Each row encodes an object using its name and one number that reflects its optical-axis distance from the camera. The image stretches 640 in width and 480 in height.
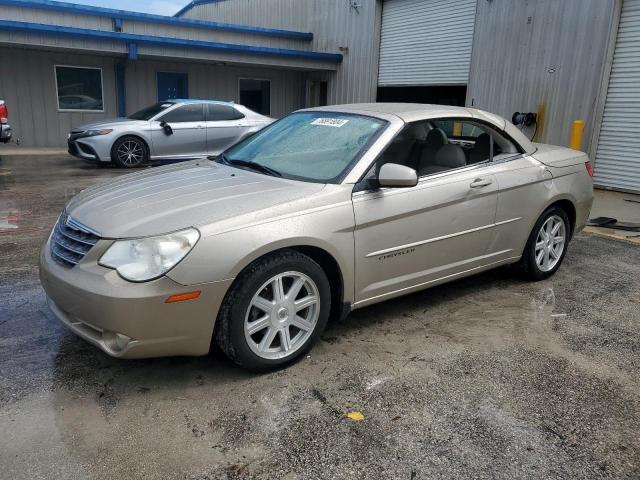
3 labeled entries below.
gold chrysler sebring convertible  2.80
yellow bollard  9.92
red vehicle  10.73
